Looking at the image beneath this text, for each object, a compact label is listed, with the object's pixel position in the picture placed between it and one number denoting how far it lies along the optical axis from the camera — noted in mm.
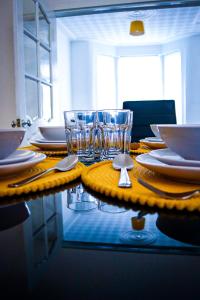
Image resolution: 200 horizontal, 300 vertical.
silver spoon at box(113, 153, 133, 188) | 468
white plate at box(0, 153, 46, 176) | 461
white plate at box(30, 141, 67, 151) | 895
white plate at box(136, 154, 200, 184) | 408
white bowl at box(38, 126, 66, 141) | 958
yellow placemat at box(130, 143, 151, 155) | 937
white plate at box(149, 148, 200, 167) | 430
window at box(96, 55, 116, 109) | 5711
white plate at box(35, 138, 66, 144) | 917
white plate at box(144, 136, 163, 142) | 972
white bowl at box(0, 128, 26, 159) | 486
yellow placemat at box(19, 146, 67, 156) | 865
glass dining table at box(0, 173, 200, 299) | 201
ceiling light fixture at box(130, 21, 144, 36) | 3535
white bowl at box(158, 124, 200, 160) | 445
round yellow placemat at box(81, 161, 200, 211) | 346
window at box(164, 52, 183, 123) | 5559
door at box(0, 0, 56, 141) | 2000
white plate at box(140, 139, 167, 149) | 908
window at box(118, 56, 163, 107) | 5879
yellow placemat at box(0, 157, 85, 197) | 432
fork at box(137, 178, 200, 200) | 359
